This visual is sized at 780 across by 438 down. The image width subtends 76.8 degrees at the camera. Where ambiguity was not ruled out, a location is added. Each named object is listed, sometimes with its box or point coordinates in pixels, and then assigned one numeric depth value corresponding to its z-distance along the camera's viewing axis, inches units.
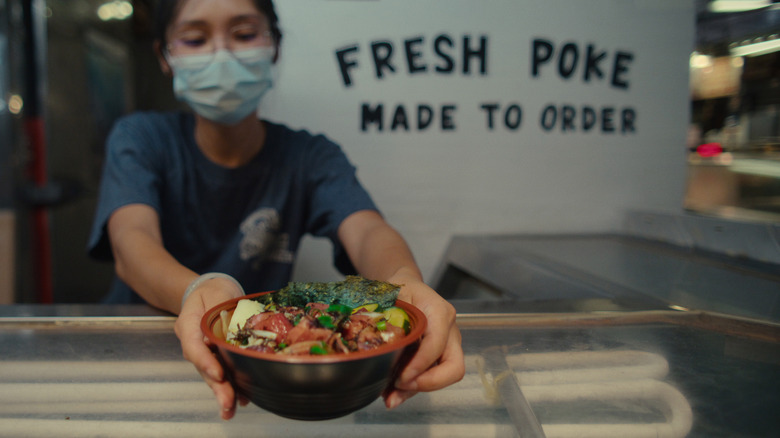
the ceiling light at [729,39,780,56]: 56.1
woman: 44.4
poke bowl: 17.7
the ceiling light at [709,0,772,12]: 56.1
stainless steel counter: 24.2
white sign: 53.4
